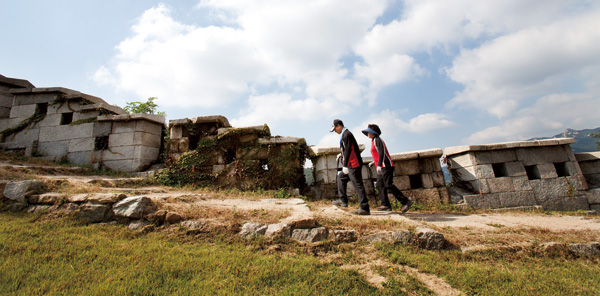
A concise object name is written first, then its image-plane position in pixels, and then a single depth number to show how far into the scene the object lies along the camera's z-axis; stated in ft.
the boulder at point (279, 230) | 11.32
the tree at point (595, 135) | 78.52
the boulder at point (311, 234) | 11.23
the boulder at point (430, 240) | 11.07
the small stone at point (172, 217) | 12.24
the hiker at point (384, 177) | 18.35
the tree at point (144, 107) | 56.59
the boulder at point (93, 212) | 12.48
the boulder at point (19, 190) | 13.51
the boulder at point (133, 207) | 12.37
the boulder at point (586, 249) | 11.03
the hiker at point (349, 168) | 16.77
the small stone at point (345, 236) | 11.35
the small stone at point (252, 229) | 11.43
